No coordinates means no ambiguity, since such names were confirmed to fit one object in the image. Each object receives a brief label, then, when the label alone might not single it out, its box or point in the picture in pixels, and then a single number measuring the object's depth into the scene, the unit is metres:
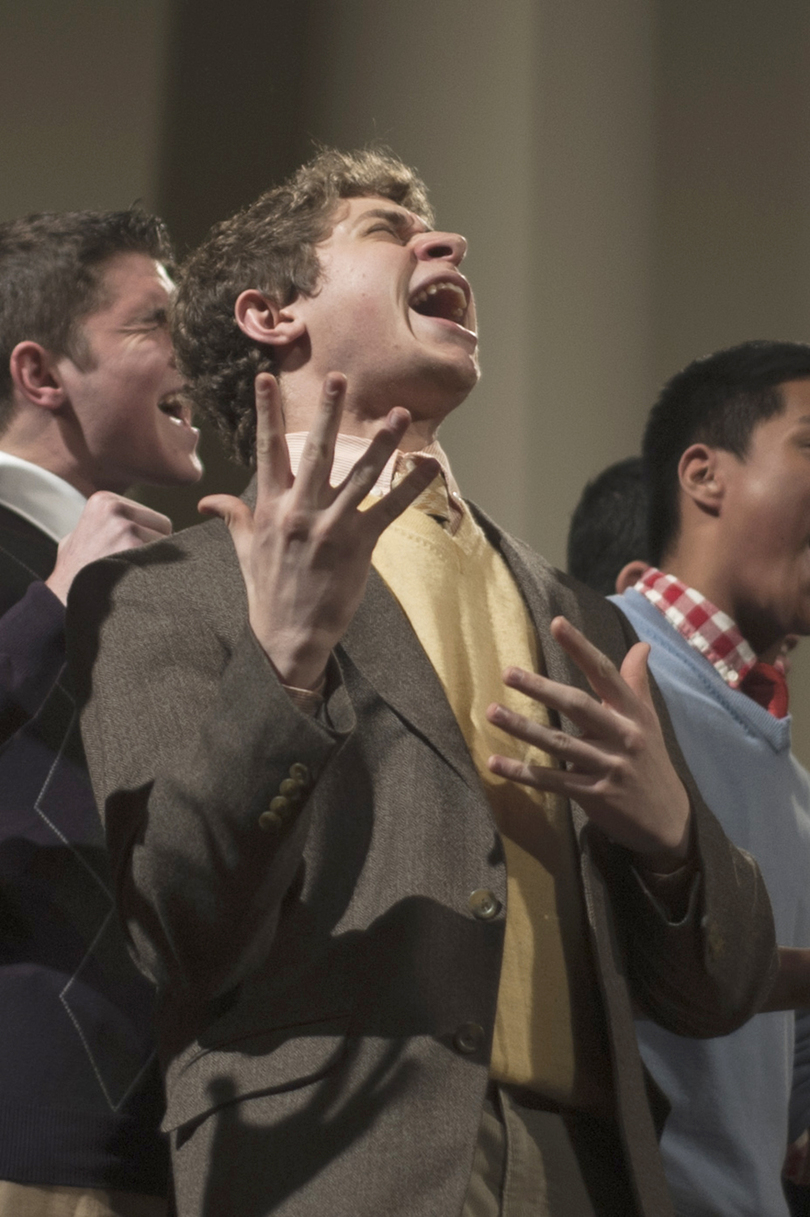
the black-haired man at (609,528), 4.28
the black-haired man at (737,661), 2.96
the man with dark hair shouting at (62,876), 2.71
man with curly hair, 2.54
